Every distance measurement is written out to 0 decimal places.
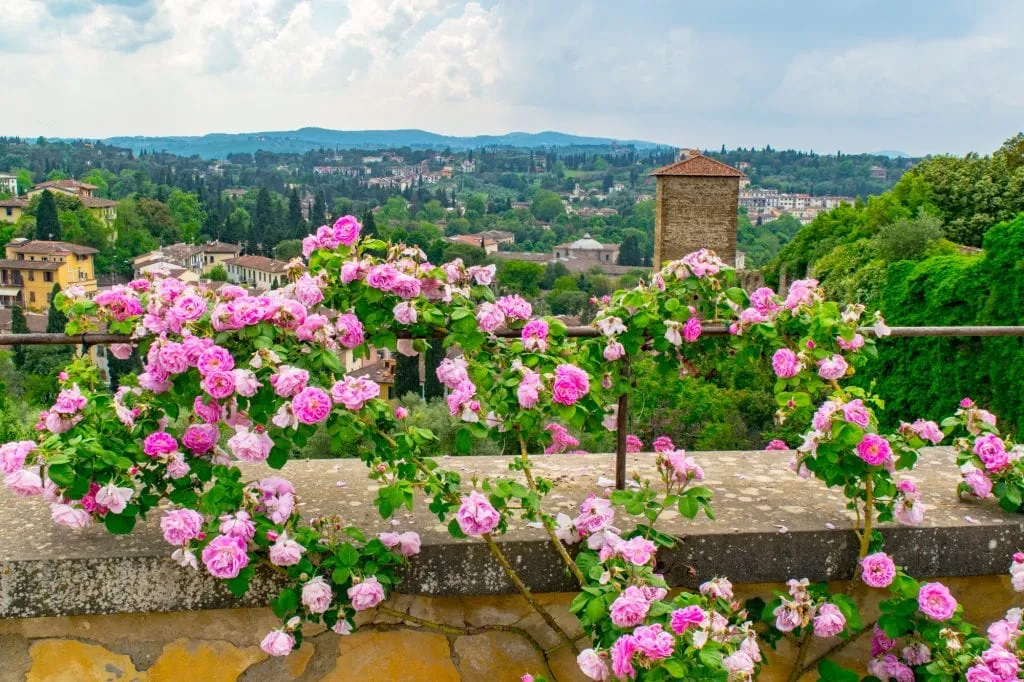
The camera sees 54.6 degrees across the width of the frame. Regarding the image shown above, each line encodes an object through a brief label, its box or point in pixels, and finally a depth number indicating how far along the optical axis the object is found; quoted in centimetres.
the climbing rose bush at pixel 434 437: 184
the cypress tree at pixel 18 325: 3900
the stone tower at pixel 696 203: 3844
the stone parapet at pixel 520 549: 194
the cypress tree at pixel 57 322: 3687
